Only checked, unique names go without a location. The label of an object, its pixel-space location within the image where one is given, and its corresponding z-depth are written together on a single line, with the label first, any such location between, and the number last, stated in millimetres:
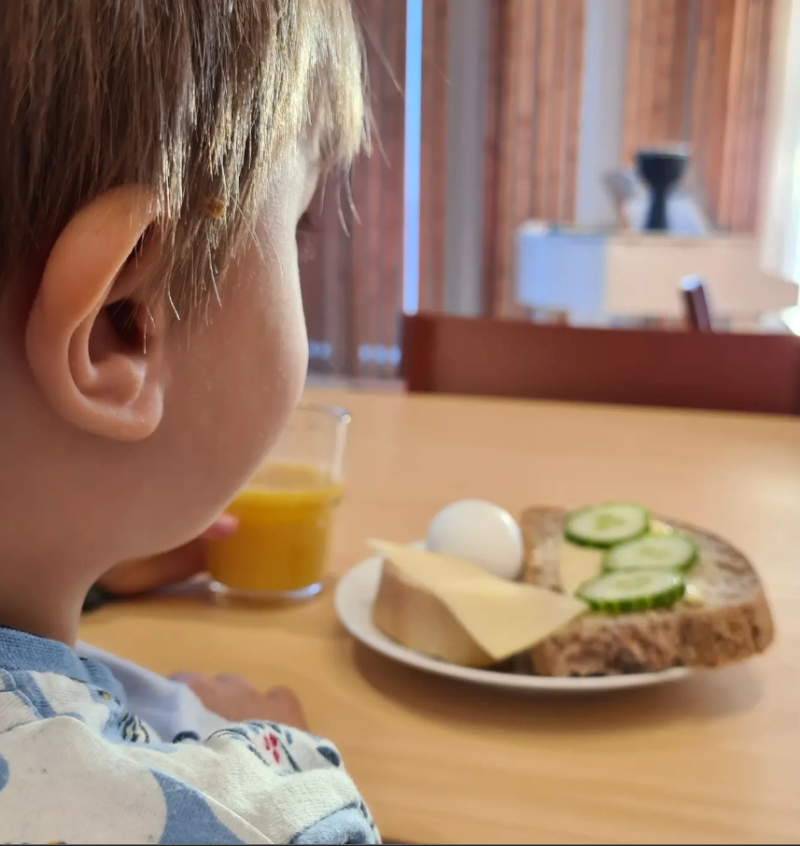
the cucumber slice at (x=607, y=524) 762
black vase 3041
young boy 361
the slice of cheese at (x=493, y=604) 618
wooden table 503
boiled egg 740
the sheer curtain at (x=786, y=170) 2943
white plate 584
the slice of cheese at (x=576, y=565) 706
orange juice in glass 781
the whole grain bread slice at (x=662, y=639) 608
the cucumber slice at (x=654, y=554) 723
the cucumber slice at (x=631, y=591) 645
